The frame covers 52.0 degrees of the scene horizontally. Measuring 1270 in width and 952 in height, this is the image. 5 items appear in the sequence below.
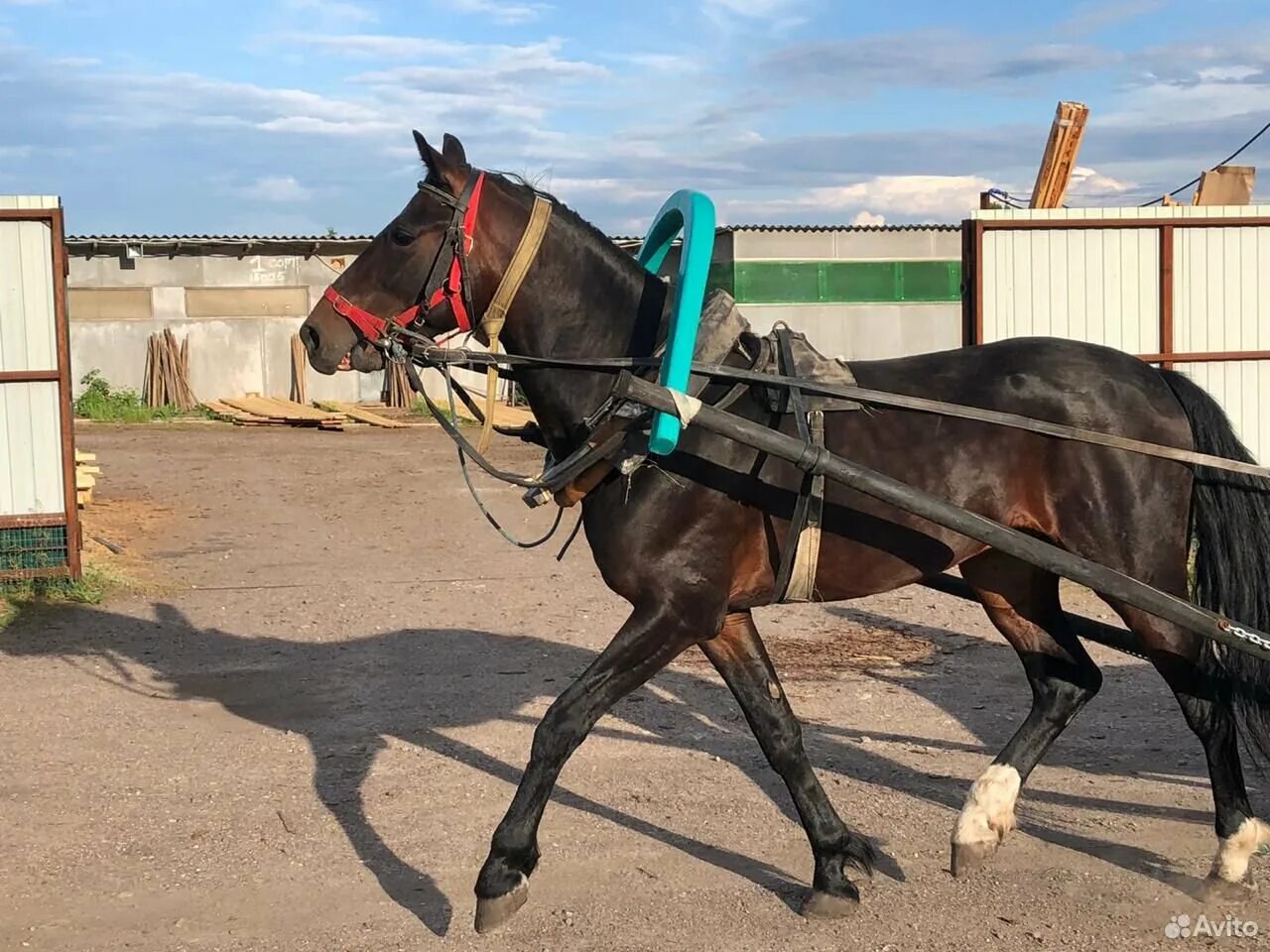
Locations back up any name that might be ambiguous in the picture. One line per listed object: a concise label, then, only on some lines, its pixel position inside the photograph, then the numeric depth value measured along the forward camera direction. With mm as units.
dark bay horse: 4176
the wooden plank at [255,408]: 25375
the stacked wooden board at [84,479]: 12789
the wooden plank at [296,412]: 25141
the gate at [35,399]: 9500
